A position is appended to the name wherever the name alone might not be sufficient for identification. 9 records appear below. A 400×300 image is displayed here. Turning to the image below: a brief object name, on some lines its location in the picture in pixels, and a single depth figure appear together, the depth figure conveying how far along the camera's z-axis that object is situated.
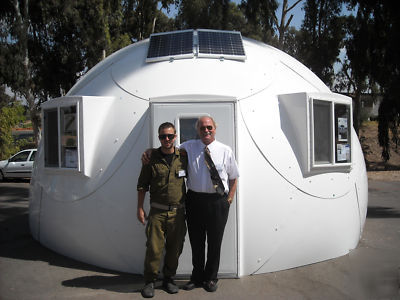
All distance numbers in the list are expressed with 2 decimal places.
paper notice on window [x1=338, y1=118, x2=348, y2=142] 5.34
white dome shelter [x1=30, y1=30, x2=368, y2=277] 4.63
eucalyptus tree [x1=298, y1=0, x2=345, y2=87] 20.64
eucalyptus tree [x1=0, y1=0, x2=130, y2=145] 15.73
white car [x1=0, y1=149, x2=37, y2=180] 16.19
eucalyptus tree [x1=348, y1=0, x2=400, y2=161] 9.28
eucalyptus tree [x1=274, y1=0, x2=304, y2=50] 22.54
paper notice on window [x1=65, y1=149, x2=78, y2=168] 5.00
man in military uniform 3.94
